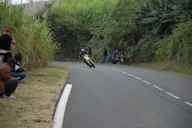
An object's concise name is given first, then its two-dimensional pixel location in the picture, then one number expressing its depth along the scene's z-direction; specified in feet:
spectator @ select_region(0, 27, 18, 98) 32.32
